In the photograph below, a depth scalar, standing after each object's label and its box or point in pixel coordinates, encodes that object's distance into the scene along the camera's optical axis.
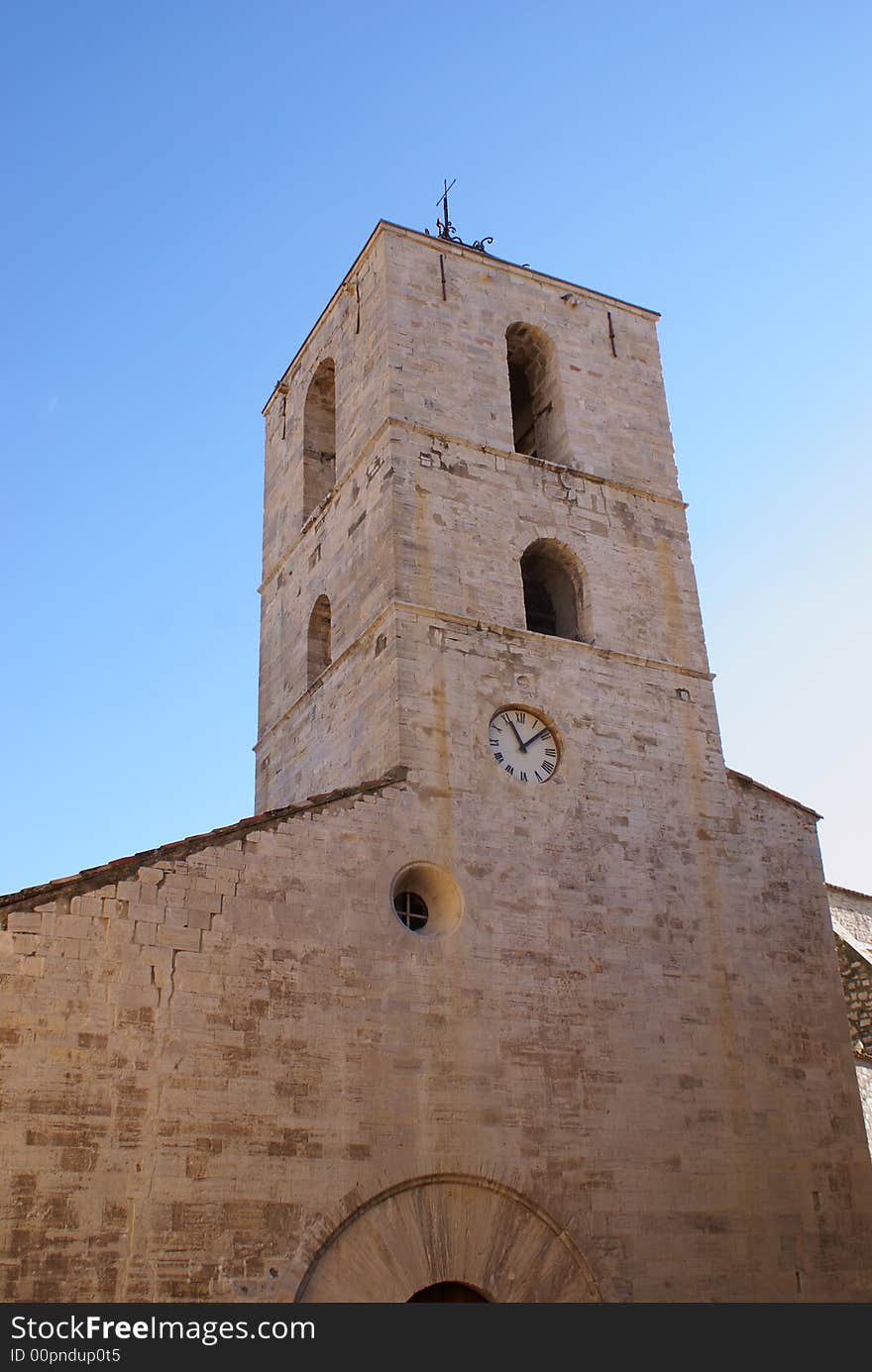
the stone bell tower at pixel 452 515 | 14.02
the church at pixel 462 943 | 10.12
